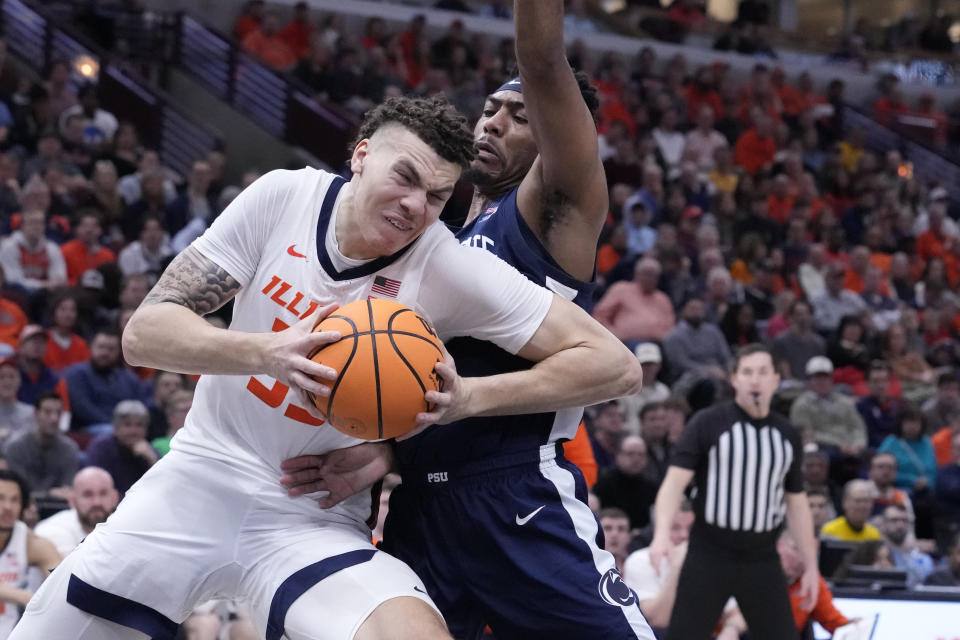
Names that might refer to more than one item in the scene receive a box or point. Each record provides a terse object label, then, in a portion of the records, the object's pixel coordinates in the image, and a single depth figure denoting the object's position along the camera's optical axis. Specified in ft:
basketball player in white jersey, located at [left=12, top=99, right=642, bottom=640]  11.25
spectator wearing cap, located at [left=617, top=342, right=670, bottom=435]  34.50
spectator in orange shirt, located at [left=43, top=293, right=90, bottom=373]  30.89
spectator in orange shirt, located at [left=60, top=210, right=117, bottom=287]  34.04
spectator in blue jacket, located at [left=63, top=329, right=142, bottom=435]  29.58
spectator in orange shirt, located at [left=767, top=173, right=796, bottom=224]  51.67
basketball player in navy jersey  11.69
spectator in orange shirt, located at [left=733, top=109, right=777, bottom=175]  55.72
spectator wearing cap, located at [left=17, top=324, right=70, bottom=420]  29.25
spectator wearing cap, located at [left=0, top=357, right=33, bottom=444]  27.66
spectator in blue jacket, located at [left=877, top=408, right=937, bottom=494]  37.19
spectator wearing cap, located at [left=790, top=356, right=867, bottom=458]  36.84
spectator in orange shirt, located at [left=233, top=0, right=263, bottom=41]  49.42
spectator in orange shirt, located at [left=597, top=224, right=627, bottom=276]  42.37
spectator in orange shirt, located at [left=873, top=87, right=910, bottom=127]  66.49
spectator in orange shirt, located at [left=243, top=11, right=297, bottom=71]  48.78
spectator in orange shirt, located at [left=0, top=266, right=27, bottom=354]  30.91
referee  22.06
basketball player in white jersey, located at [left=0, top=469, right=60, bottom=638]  22.17
